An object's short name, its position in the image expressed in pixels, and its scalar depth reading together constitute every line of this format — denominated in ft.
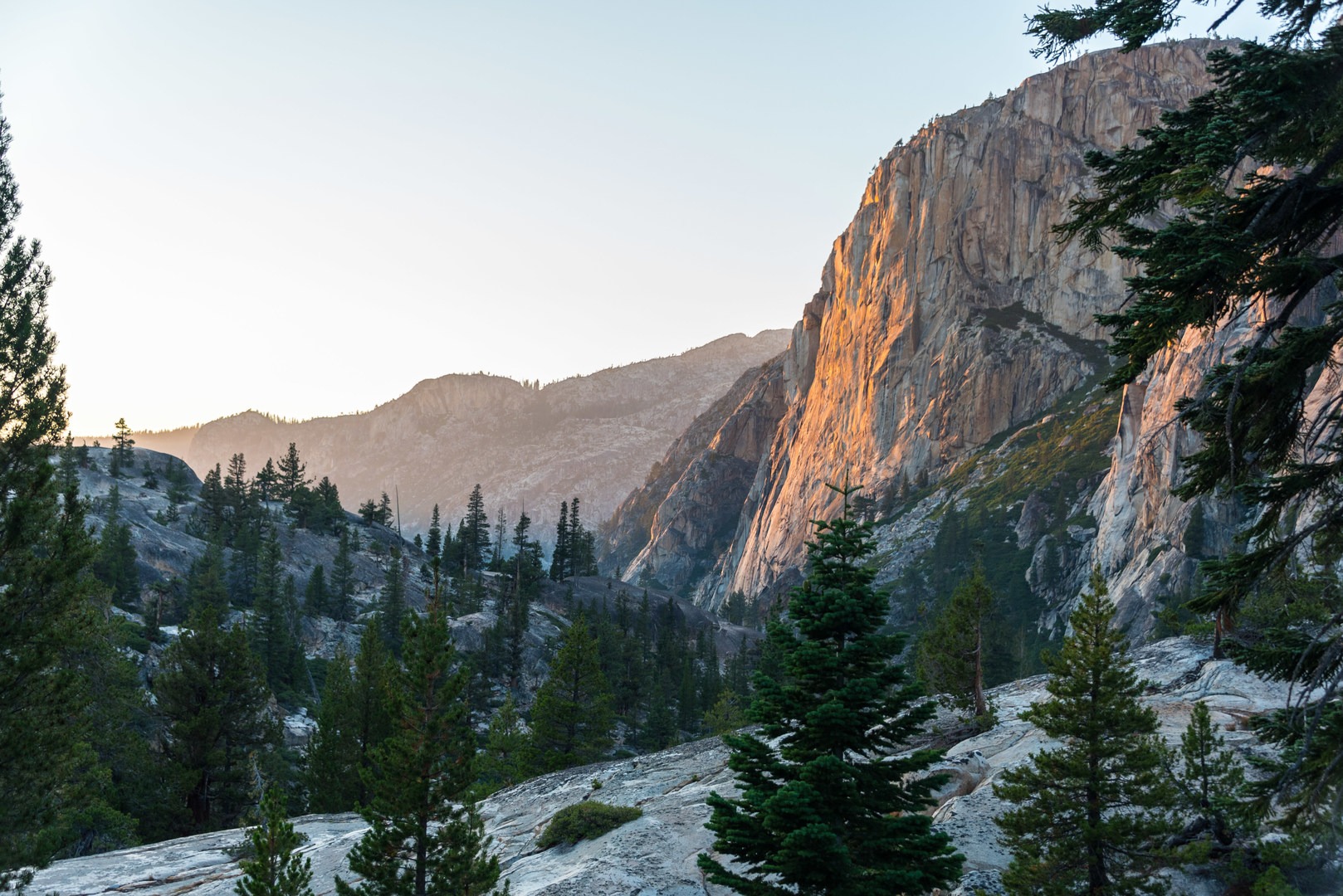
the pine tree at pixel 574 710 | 164.25
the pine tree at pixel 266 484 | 448.12
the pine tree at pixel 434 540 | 435.12
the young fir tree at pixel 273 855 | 64.44
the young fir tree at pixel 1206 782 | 69.39
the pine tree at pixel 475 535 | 439.22
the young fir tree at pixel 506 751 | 162.81
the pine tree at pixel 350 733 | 144.94
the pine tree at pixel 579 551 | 483.51
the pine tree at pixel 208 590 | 248.52
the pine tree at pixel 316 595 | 323.98
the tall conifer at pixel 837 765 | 54.60
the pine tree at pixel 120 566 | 259.39
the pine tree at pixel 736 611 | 581.94
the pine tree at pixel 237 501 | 387.14
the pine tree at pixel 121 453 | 408.05
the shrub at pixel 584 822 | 95.30
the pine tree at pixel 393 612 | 310.65
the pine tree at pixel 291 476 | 450.71
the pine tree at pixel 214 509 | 372.17
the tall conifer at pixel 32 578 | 62.49
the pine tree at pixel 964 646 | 117.39
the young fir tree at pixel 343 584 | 335.47
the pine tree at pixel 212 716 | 142.72
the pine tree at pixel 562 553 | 467.93
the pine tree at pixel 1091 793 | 69.10
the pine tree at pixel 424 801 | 73.97
